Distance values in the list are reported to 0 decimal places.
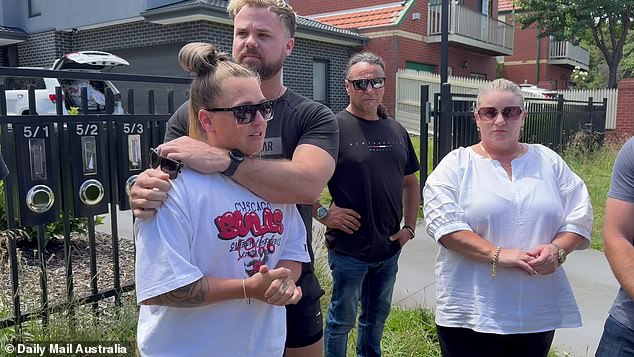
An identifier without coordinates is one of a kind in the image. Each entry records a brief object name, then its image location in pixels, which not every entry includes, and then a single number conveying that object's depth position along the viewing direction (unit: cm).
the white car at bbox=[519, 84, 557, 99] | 1620
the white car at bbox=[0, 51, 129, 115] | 779
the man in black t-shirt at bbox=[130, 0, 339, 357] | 174
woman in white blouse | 238
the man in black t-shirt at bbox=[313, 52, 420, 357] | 312
